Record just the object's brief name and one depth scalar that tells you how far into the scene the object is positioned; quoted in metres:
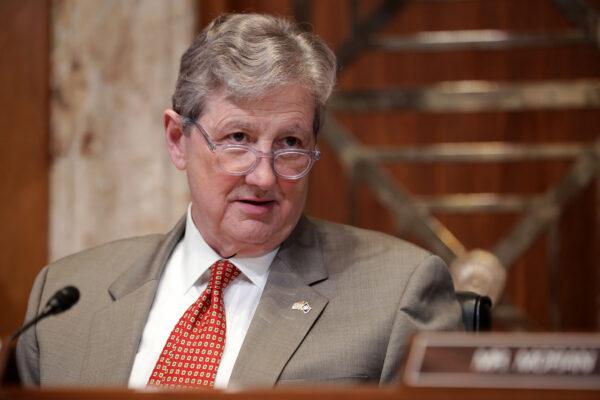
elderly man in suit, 4.41
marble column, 7.74
